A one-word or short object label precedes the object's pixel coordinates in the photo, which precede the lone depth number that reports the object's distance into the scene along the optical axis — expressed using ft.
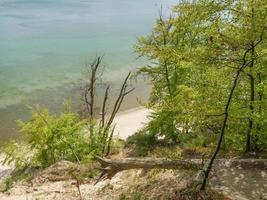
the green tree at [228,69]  36.42
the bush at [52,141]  63.02
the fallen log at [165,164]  41.24
